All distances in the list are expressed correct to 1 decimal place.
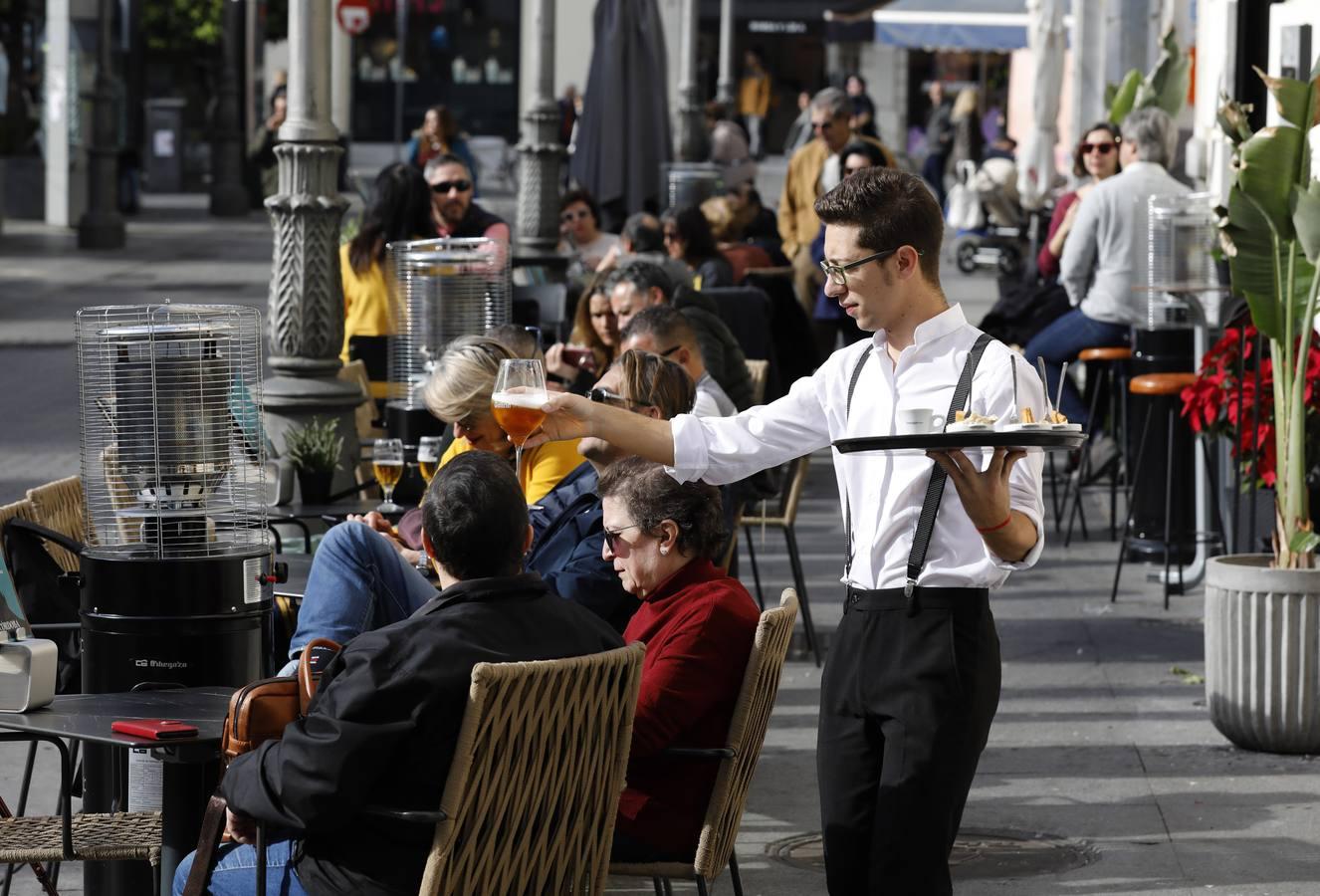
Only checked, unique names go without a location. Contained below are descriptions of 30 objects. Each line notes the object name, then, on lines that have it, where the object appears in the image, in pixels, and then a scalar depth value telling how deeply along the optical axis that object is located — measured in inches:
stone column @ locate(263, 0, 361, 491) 715.4
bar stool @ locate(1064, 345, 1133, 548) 861.8
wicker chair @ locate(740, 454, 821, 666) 661.9
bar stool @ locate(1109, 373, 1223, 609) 751.1
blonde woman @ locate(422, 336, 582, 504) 473.7
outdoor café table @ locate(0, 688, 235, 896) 336.5
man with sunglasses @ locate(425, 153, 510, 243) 827.4
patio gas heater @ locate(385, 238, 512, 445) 725.3
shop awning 2132.1
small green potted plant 581.9
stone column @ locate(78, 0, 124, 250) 2258.9
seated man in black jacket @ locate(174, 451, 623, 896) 306.2
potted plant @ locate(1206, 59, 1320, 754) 550.3
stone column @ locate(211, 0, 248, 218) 2827.3
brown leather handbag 322.3
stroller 1872.5
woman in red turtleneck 372.8
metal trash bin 3157.0
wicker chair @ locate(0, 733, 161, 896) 353.7
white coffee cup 281.6
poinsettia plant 623.8
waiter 301.9
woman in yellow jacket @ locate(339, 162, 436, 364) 804.6
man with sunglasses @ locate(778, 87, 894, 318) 1074.7
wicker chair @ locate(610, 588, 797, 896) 366.9
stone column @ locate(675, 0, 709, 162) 1870.1
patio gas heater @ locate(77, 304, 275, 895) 385.4
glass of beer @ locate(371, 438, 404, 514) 546.3
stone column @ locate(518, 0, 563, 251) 1261.1
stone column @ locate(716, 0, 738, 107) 2237.9
